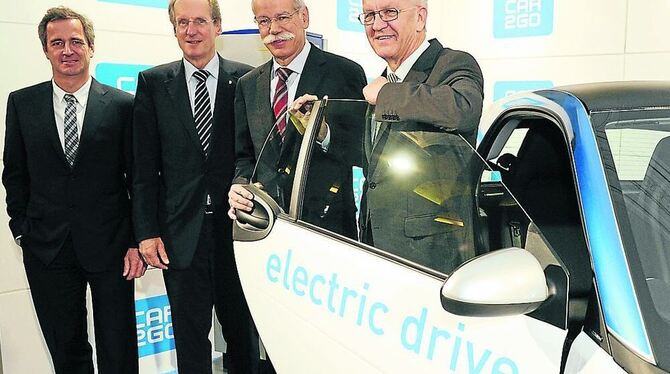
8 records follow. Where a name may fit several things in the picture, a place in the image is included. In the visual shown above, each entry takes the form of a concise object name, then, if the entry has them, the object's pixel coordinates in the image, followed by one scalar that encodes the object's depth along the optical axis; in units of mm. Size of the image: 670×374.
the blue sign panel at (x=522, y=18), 4891
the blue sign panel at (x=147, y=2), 3279
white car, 1109
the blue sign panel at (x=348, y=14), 4848
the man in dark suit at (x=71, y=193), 2578
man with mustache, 2076
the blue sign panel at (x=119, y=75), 3258
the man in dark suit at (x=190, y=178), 2578
